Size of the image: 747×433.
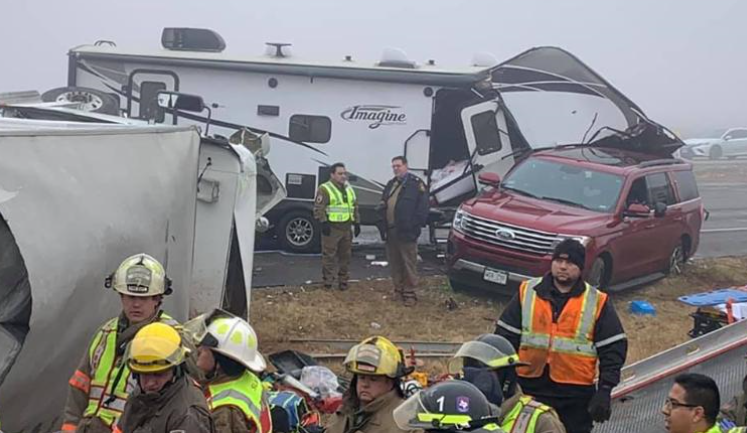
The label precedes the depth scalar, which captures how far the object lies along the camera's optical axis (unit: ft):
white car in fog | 134.41
